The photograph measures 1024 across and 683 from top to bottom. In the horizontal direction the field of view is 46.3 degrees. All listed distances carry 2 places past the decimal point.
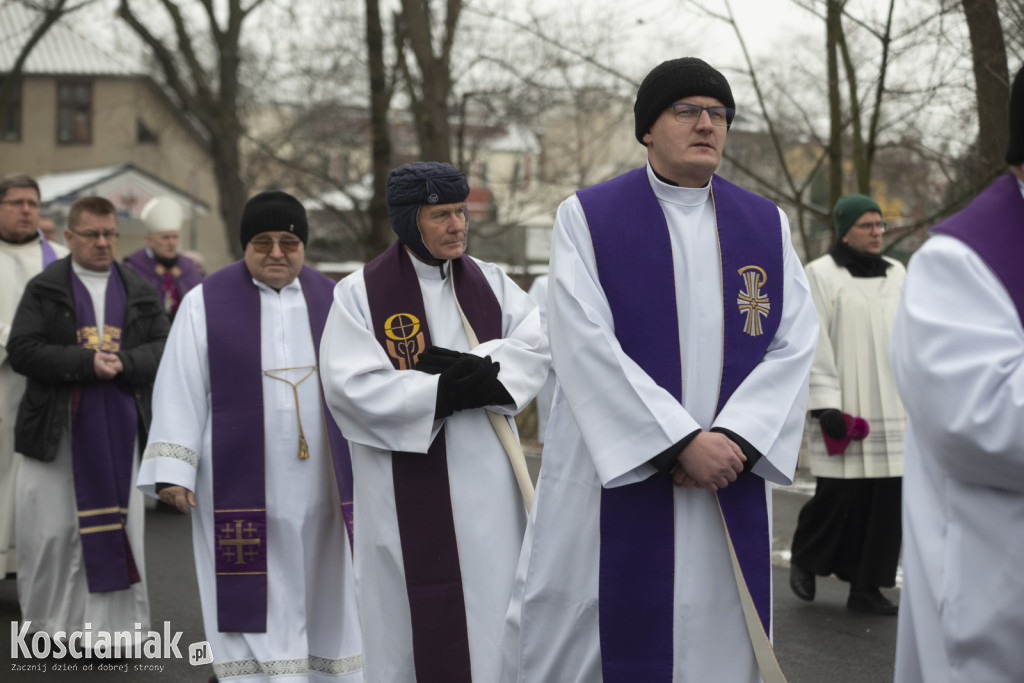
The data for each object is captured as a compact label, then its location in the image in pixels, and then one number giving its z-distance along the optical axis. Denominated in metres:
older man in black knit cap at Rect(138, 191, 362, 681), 5.05
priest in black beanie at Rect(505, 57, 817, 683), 3.48
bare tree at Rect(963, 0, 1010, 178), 8.19
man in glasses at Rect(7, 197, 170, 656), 6.19
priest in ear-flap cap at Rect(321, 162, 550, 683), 4.42
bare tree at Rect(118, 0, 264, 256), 18.55
